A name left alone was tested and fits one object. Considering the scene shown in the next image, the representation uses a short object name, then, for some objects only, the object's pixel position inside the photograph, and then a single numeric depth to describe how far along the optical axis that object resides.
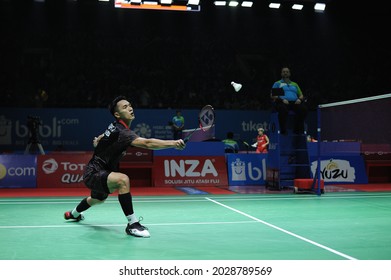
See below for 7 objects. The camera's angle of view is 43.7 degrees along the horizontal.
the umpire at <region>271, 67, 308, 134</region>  11.62
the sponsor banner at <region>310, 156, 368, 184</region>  13.80
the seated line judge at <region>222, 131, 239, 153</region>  17.00
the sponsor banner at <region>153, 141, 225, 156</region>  13.38
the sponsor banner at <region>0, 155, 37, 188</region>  12.36
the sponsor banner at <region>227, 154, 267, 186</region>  13.44
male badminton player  5.94
